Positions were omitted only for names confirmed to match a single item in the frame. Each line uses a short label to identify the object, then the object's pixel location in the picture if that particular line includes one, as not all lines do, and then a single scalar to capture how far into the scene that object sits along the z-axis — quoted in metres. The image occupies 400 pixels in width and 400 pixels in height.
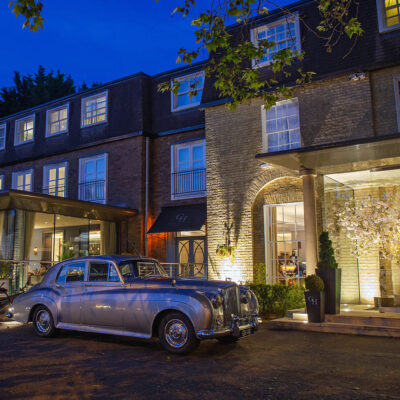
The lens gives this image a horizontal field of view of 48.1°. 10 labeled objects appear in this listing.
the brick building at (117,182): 15.12
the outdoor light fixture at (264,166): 13.70
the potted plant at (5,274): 13.58
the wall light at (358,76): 12.39
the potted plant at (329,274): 10.01
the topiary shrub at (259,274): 13.40
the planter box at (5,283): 13.32
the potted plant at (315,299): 9.67
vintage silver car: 7.05
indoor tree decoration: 10.29
